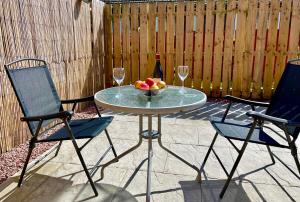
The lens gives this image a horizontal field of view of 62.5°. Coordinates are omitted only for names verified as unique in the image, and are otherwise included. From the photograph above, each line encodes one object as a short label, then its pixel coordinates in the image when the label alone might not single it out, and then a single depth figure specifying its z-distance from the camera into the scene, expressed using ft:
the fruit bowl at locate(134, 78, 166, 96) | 6.58
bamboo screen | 8.35
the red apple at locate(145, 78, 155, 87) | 6.67
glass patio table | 5.71
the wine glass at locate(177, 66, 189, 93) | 7.84
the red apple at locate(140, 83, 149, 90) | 6.55
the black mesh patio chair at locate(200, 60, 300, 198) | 5.98
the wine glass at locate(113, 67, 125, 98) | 7.61
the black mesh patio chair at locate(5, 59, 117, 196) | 6.31
